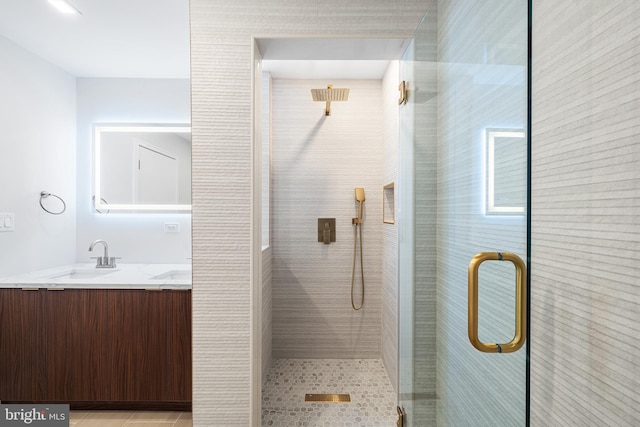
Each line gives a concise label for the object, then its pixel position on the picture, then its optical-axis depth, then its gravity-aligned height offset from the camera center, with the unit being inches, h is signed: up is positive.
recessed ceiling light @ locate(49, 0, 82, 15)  75.0 +42.6
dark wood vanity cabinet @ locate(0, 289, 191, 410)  85.7 -32.4
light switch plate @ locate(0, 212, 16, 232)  90.9 -3.1
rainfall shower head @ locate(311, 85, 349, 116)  100.1 +32.1
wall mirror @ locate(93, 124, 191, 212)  113.6 +13.1
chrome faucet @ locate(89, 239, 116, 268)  105.7 -15.2
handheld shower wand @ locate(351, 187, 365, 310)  117.4 -7.0
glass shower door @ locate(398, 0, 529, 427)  28.7 -0.5
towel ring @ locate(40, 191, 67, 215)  102.3 +2.8
